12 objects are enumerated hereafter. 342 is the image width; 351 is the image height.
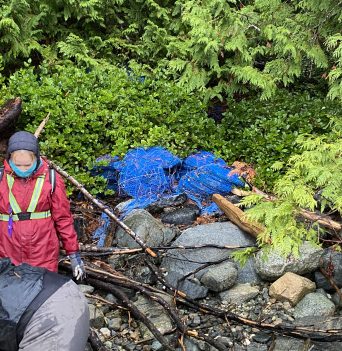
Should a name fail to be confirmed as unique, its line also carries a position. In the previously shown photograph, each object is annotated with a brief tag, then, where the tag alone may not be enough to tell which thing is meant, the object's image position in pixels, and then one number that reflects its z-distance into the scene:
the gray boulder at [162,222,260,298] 5.92
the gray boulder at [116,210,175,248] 6.23
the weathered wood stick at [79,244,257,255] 5.71
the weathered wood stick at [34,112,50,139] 6.35
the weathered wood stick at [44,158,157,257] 5.73
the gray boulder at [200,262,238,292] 5.64
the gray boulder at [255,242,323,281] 5.73
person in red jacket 4.35
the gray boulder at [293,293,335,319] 5.32
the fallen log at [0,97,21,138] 6.18
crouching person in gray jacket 2.15
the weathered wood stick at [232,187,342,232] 3.70
